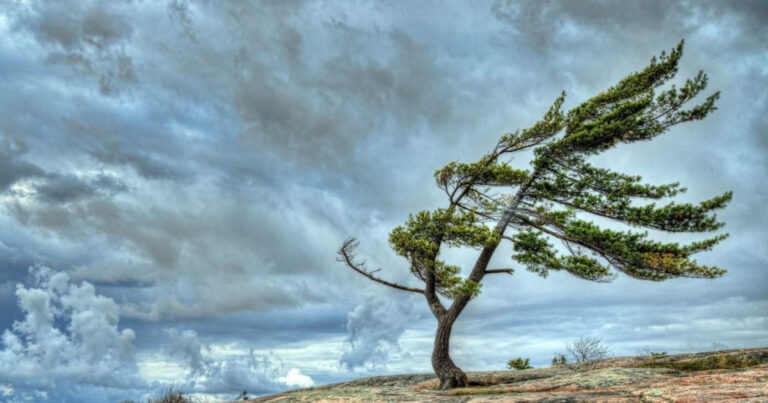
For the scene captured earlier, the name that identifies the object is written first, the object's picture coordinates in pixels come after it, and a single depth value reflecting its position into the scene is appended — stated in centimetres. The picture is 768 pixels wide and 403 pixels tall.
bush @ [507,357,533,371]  2669
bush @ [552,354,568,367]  2744
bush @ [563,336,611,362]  2953
